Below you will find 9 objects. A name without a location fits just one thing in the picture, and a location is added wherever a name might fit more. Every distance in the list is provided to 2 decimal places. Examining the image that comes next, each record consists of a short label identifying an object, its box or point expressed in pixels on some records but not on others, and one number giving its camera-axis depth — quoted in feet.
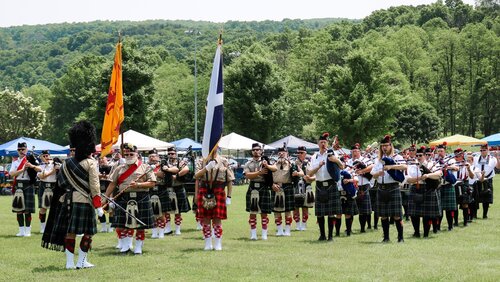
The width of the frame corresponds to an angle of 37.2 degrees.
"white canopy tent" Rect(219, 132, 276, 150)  130.72
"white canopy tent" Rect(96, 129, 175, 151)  117.60
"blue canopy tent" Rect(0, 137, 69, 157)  117.60
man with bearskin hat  36.58
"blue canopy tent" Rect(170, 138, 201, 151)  130.29
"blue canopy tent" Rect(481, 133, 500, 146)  150.92
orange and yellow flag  54.65
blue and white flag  44.98
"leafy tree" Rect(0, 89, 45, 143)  226.17
